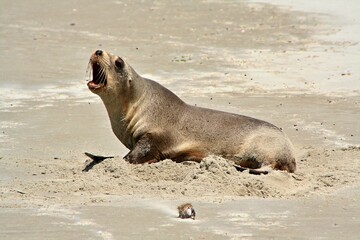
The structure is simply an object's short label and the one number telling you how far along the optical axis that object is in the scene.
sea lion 19.47
